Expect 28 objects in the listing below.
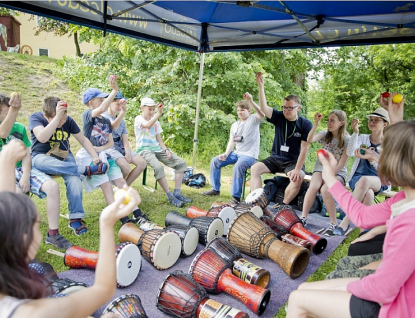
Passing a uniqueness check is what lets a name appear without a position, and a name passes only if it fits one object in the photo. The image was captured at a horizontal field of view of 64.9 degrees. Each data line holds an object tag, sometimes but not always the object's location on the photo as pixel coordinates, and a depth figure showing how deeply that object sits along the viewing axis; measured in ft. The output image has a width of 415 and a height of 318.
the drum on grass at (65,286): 6.68
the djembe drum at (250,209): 12.42
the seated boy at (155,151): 16.20
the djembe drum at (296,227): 11.93
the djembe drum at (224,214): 12.11
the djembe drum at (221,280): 8.29
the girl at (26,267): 3.38
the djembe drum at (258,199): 13.37
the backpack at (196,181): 19.62
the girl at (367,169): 13.43
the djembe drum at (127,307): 6.70
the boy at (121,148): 14.76
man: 15.60
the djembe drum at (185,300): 7.36
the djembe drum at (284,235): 11.19
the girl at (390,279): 4.35
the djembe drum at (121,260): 8.70
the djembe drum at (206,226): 11.25
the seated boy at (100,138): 13.05
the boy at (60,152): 11.22
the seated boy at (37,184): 10.61
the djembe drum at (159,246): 9.72
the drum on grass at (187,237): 10.62
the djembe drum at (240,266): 9.02
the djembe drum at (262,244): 10.16
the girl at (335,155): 14.14
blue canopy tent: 12.28
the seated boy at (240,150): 17.04
